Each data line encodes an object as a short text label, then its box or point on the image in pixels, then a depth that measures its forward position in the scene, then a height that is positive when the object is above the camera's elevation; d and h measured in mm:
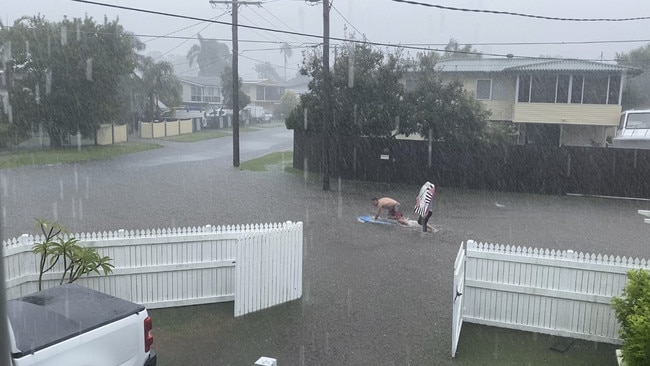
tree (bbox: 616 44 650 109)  42844 +2163
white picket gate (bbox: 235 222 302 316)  7977 -2378
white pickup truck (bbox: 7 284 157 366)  4855 -2046
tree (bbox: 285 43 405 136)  21469 +536
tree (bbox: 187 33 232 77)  105906 +8275
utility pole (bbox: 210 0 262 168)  24339 +1305
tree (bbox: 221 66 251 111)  63000 +1298
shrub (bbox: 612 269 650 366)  5438 -2112
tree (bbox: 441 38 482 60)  50188 +5085
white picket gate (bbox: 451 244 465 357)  6750 -2297
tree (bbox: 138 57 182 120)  42875 +1170
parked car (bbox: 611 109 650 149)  20838 -833
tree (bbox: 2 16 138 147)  27797 +1403
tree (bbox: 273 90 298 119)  69875 +139
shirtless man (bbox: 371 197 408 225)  14508 -2578
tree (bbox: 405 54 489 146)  21062 -237
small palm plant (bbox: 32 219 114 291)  7273 -2002
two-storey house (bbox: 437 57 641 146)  29141 +609
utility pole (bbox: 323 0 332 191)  19359 +67
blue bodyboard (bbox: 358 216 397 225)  14633 -2943
